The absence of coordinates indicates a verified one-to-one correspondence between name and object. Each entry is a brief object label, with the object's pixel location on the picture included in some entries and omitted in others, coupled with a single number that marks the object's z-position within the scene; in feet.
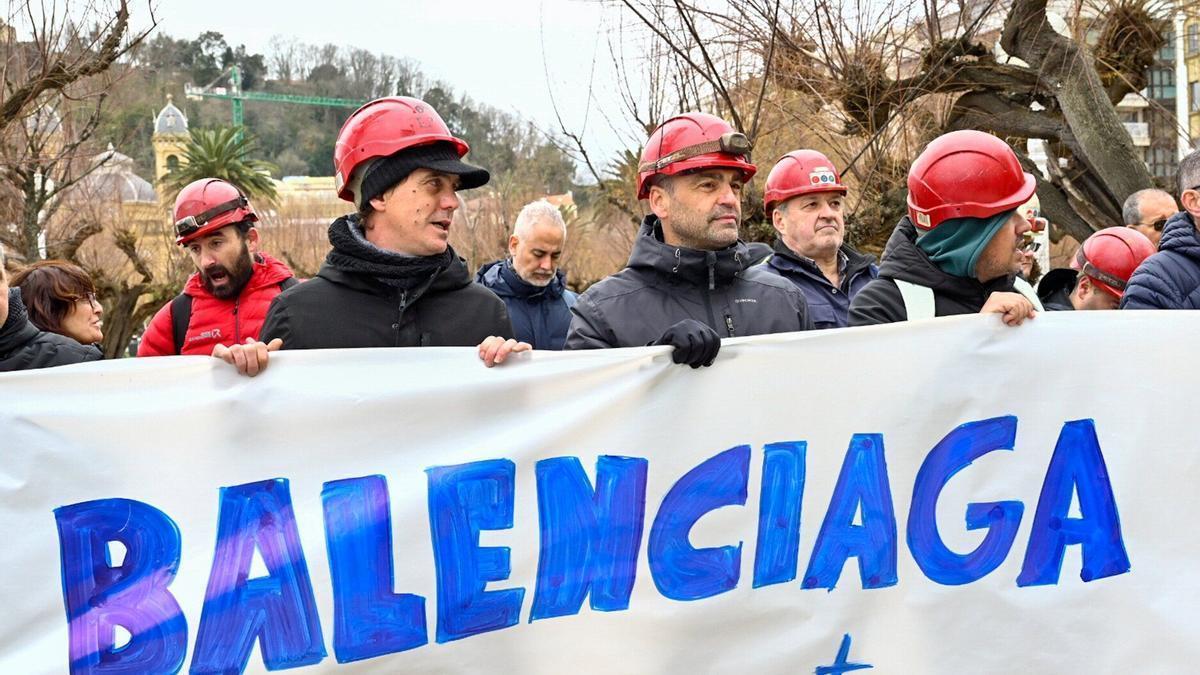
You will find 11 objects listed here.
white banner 11.09
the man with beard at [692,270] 13.21
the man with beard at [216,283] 17.60
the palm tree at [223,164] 203.31
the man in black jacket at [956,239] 13.00
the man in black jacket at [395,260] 12.32
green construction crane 385.36
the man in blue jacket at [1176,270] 15.65
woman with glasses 16.26
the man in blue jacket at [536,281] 21.50
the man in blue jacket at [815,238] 18.28
